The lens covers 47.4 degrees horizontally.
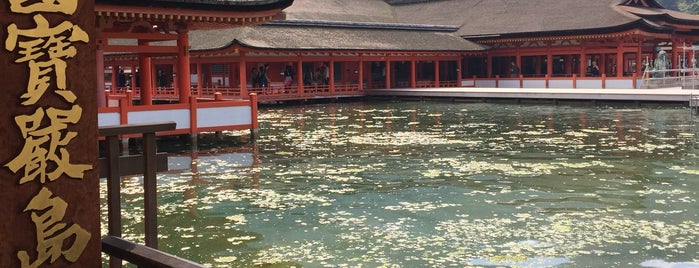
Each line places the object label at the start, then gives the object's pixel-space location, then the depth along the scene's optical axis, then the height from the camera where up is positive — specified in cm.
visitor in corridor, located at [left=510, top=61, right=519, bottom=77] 4375 +106
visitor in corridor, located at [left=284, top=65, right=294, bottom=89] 3794 +83
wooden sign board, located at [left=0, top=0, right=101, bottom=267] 354 -17
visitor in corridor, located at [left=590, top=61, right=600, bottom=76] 4083 +95
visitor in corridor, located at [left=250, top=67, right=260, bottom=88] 3681 +69
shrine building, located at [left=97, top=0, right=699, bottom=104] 3697 +200
